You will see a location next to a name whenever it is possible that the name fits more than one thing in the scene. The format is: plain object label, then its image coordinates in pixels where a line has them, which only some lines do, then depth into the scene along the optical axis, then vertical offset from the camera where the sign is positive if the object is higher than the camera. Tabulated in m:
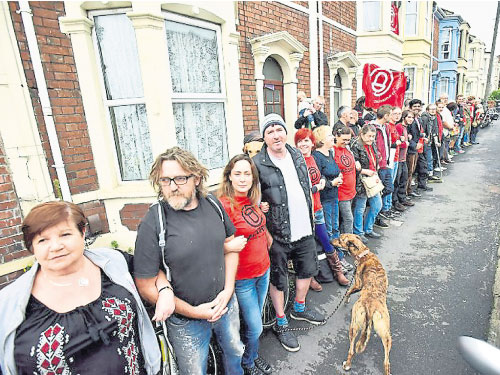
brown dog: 2.34 -1.66
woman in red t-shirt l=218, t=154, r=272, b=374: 2.26 -0.89
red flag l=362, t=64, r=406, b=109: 6.59 +0.49
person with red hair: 3.26 -0.80
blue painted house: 24.05 +4.25
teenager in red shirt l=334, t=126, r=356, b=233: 3.92 -0.80
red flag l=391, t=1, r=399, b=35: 10.85 +3.27
